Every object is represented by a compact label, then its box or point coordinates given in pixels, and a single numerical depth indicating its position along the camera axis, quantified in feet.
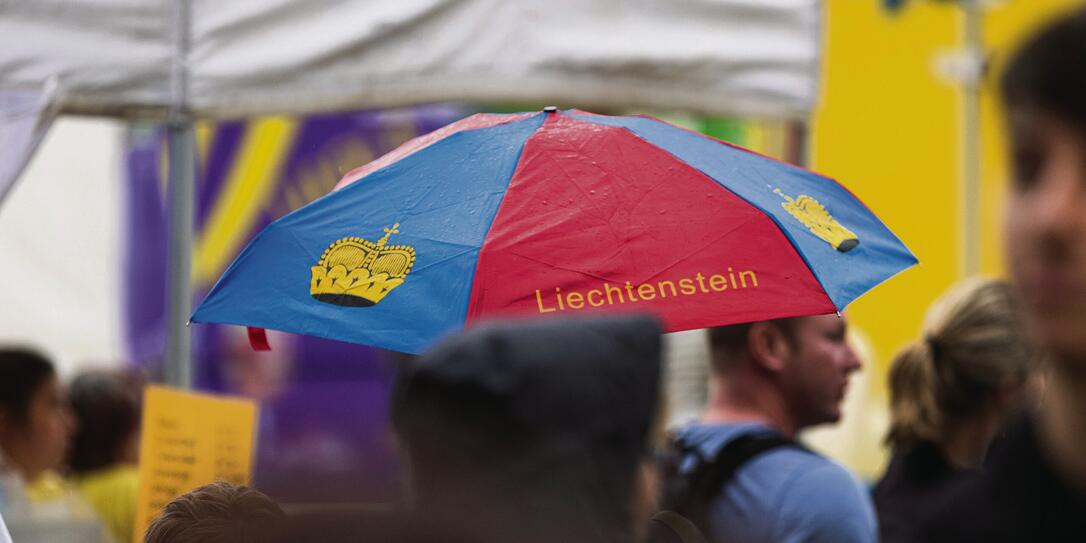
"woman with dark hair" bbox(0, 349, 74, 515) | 35.29
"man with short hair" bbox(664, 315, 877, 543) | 20.95
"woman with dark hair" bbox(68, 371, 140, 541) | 38.04
